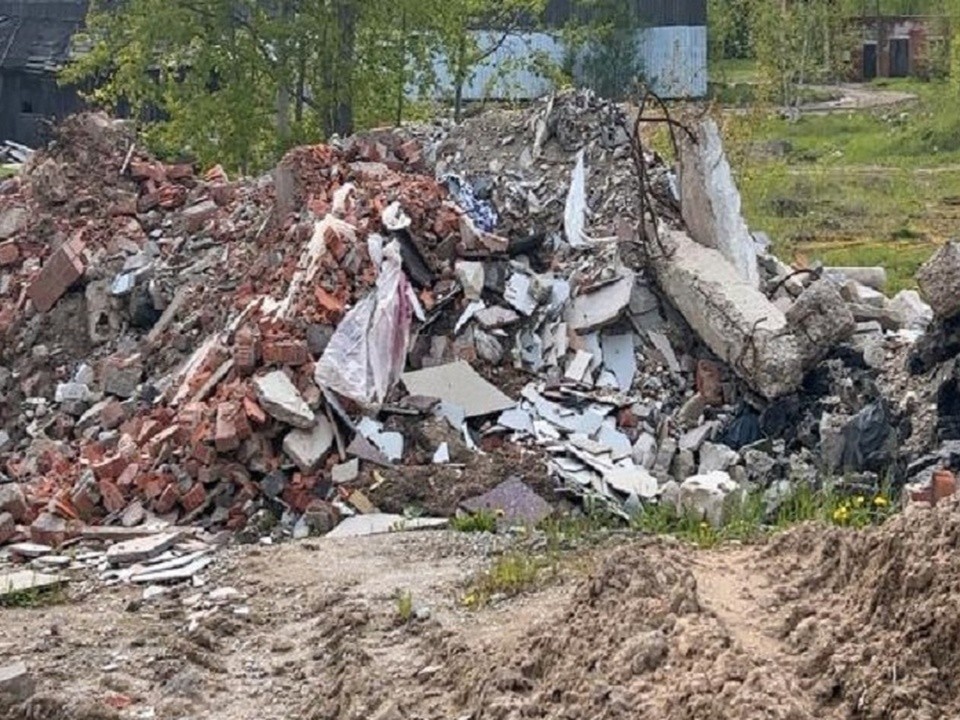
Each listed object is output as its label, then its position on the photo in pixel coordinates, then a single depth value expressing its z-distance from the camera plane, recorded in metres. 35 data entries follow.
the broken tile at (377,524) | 8.79
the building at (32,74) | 34.88
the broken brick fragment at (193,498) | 9.51
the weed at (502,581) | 6.90
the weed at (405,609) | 6.72
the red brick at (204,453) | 9.58
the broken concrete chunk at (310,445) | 9.53
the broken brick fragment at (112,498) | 9.60
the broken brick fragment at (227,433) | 9.52
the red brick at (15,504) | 9.62
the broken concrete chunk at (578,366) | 10.55
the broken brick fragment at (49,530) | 9.13
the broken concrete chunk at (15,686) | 6.18
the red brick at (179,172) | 14.42
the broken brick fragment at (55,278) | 12.95
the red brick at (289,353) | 10.02
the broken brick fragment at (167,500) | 9.52
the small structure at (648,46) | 35.16
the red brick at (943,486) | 7.48
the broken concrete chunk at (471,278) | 10.88
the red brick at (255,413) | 9.59
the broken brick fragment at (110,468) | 9.80
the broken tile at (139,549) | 8.53
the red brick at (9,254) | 13.74
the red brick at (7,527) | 9.38
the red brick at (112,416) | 11.14
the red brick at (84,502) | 9.60
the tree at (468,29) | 21.25
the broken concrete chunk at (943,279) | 9.61
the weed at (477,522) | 8.61
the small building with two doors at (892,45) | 47.62
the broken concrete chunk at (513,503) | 8.95
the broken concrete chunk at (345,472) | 9.42
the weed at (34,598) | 7.88
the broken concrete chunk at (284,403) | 9.56
